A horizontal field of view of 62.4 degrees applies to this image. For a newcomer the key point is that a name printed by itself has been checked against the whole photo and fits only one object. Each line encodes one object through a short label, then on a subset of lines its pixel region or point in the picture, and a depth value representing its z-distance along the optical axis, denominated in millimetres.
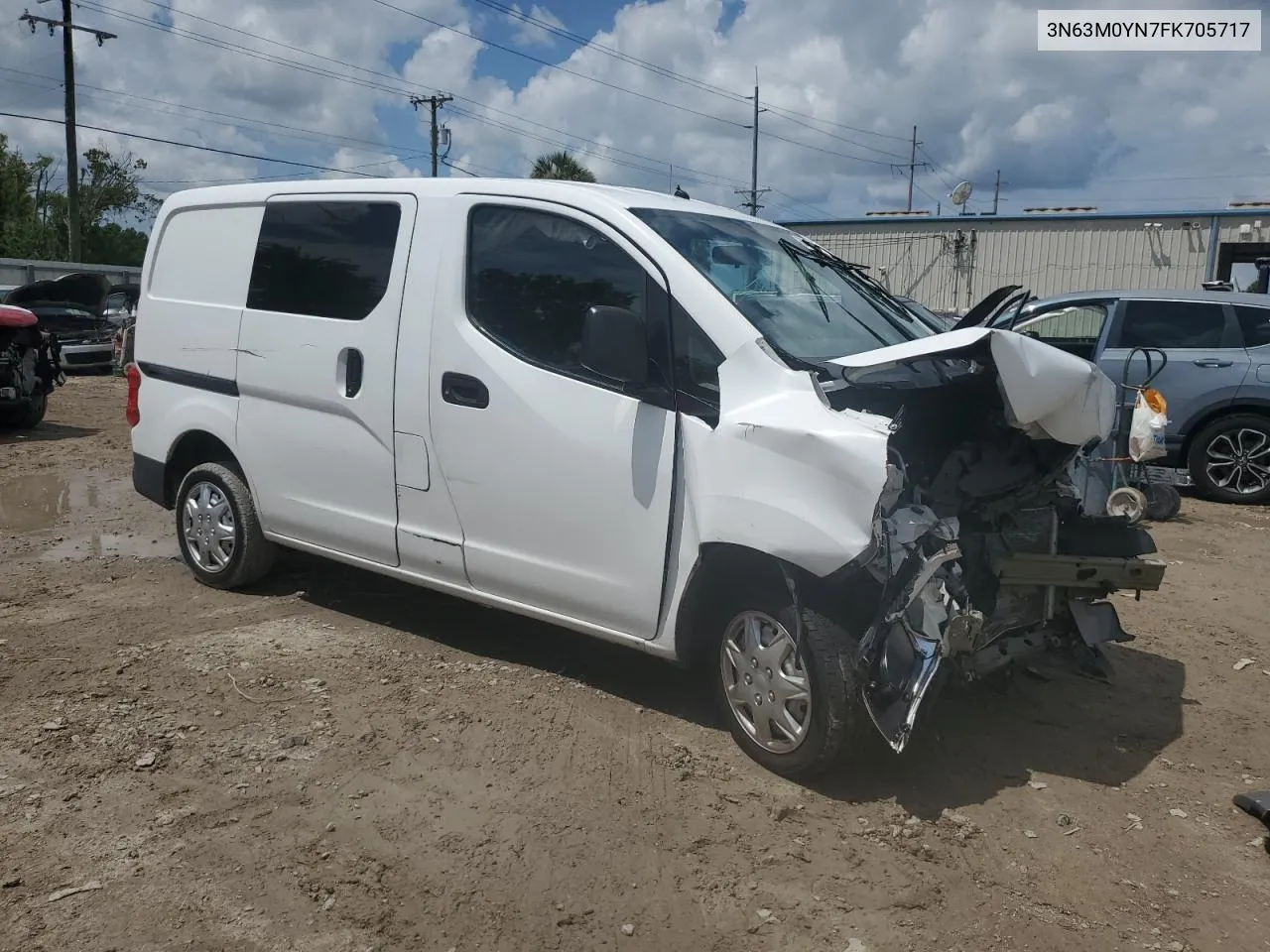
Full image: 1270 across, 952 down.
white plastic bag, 6953
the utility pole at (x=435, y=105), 39325
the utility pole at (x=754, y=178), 44219
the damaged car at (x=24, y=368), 11539
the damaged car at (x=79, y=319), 17359
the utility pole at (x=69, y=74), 31188
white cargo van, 3396
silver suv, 8891
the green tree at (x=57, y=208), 48375
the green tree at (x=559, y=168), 29578
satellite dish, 23328
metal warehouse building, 22875
